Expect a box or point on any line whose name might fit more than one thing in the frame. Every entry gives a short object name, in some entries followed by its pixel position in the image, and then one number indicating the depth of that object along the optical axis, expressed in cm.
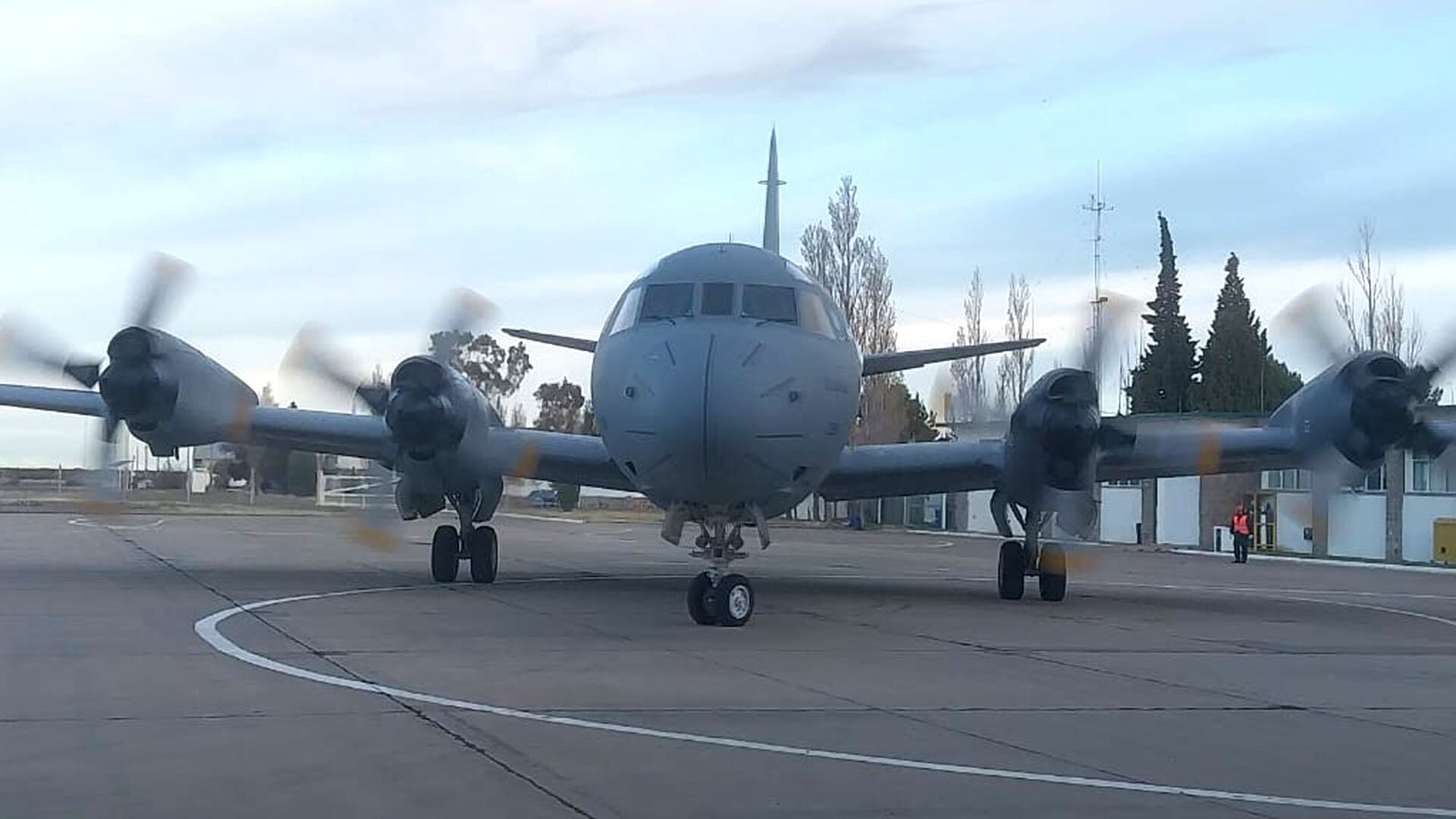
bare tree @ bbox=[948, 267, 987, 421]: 6862
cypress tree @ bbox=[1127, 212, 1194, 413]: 7050
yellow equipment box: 3772
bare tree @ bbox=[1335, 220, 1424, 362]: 5612
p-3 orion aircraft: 1440
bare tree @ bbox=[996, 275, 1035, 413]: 7112
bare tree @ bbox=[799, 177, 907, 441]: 6669
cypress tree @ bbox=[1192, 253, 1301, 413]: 6400
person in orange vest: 3712
